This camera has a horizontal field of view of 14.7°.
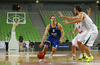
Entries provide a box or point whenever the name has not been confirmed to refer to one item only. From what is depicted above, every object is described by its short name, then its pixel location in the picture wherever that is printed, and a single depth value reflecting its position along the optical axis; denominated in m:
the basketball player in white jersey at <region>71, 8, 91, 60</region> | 15.01
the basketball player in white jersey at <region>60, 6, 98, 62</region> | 13.28
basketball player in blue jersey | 15.50
